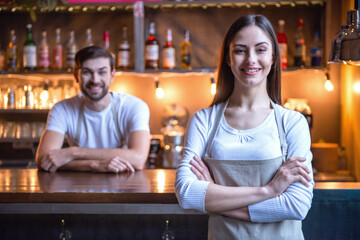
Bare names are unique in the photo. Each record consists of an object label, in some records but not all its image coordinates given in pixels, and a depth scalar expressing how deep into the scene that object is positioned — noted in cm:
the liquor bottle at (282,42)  344
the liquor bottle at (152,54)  350
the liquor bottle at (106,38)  359
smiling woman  132
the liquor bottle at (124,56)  355
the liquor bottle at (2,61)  373
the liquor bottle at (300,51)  348
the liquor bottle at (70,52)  356
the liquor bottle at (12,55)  364
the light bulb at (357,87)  308
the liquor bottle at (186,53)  357
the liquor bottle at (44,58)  362
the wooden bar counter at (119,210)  178
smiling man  253
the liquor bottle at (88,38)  366
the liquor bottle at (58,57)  362
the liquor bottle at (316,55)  342
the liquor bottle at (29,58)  362
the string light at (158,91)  363
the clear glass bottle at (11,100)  364
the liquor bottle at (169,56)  351
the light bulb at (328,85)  345
